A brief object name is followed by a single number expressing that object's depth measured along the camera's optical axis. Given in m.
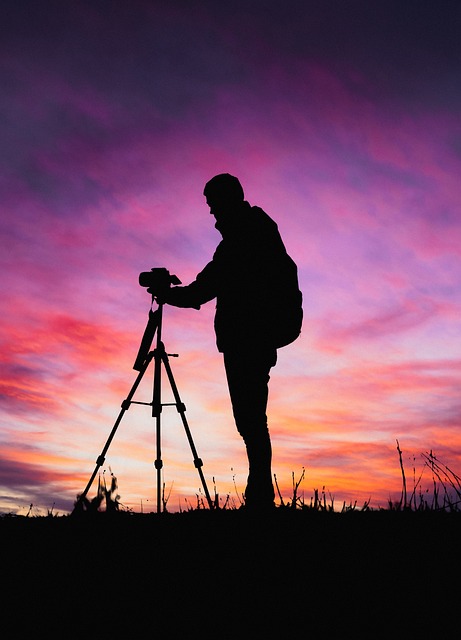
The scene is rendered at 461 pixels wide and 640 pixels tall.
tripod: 7.41
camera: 7.59
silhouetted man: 6.86
